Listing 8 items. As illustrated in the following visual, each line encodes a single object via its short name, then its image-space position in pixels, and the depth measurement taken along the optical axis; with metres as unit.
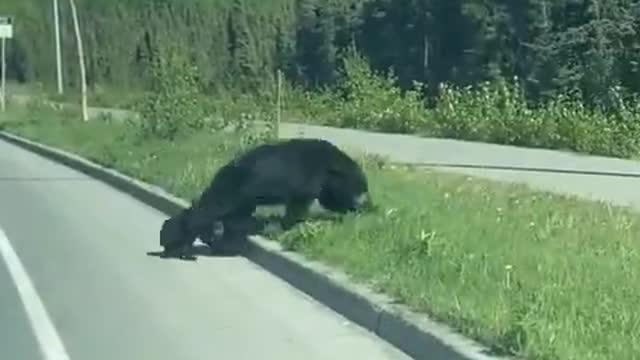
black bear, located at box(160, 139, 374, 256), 15.34
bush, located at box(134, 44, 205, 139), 34.00
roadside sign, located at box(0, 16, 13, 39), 53.17
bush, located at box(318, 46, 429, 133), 41.69
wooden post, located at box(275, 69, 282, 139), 30.28
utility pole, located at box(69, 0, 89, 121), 47.66
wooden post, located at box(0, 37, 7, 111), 66.50
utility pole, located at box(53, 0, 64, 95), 63.34
